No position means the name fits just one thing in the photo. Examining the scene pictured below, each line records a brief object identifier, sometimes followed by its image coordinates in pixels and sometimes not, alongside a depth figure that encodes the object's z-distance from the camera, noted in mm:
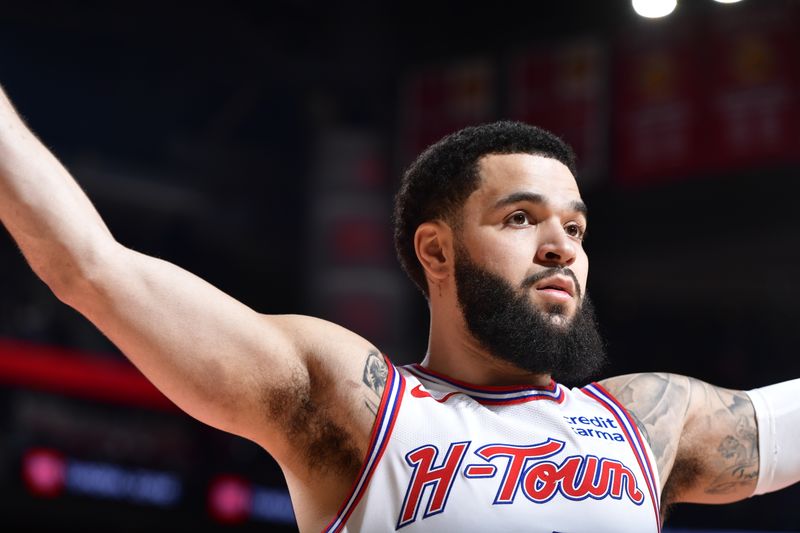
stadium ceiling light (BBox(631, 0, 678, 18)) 6949
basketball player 4336
